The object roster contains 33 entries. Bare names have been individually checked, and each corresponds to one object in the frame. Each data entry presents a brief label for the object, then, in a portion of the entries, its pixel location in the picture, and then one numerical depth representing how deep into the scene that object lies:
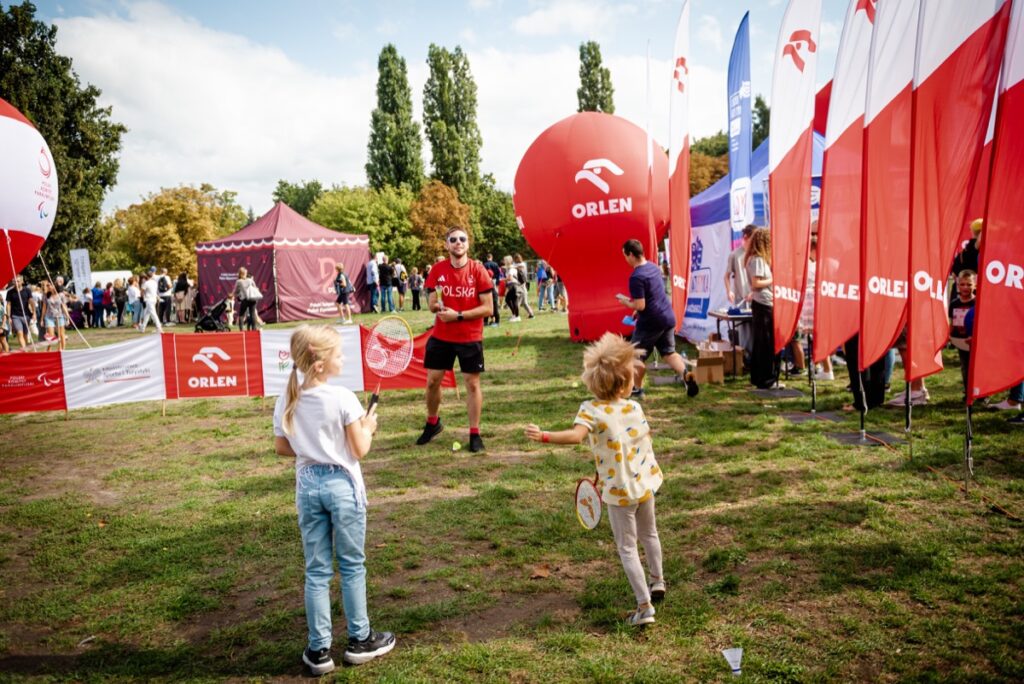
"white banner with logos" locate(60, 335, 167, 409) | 9.44
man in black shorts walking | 8.12
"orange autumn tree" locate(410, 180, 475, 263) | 47.59
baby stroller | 19.77
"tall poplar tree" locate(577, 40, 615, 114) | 53.38
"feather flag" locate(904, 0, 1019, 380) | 4.57
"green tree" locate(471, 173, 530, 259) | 55.53
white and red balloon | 9.02
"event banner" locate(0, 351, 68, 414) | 9.17
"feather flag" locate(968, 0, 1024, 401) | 3.85
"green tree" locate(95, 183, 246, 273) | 50.00
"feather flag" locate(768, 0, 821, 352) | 7.18
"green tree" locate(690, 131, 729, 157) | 81.75
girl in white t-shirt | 3.18
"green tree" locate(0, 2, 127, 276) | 32.16
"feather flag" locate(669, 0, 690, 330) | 9.39
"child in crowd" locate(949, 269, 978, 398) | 7.05
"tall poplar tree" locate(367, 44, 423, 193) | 50.31
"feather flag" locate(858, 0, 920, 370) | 5.39
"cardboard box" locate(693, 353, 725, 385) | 9.69
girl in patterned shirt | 3.39
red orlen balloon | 12.05
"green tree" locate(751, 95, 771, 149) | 86.38
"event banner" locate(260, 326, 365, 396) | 9.36
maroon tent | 24.44
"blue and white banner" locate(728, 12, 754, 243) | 9.65
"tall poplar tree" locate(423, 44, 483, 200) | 50.75
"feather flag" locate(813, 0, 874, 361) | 6.28
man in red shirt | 6.67
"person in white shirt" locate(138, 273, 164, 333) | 22.47
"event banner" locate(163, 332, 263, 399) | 9.43
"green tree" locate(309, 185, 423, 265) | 47.06
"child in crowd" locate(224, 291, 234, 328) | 21.88
